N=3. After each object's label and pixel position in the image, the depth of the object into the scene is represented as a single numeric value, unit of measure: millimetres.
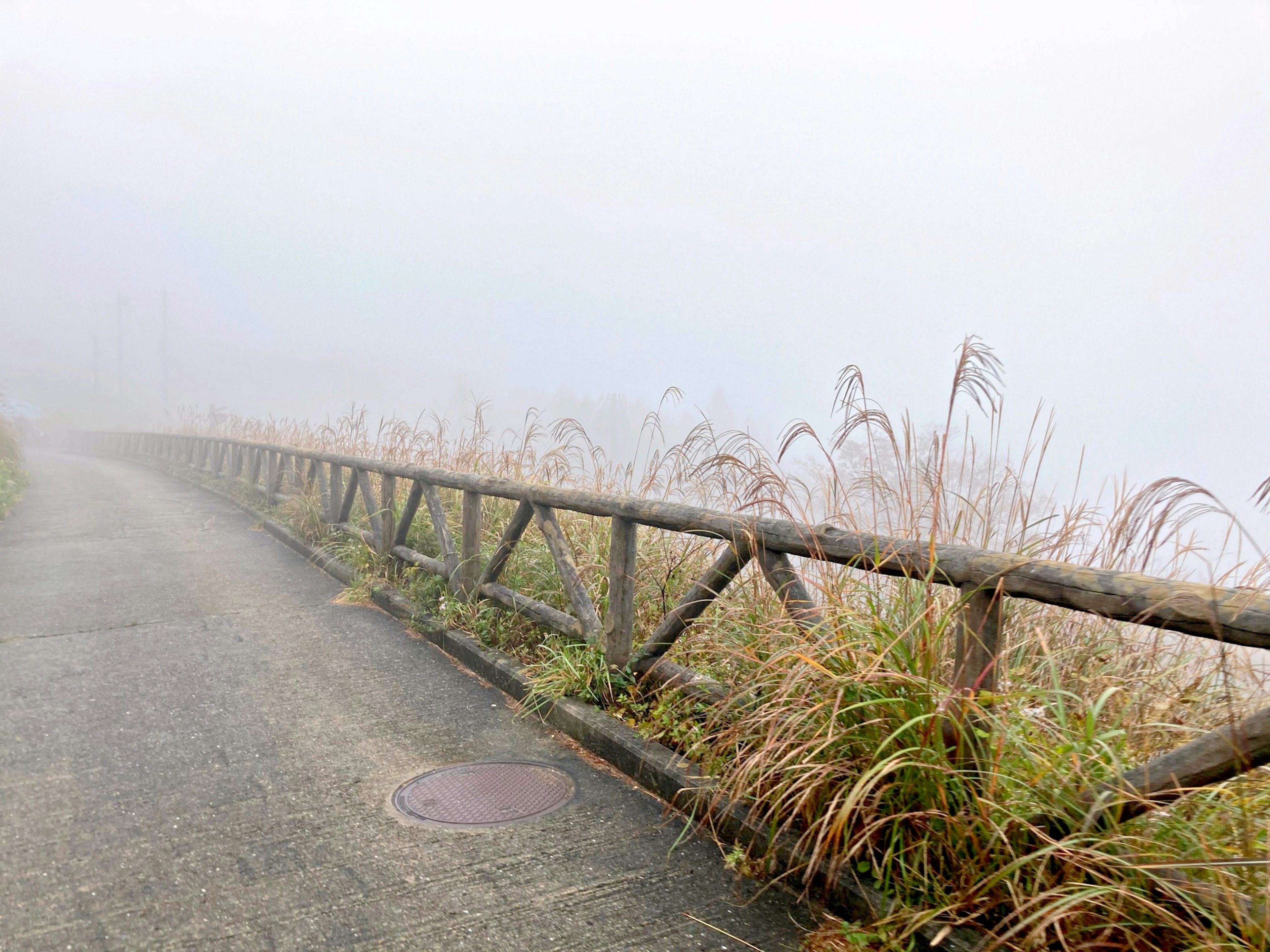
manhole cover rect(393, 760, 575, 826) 3248
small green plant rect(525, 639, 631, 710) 4164
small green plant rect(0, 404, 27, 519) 13109
